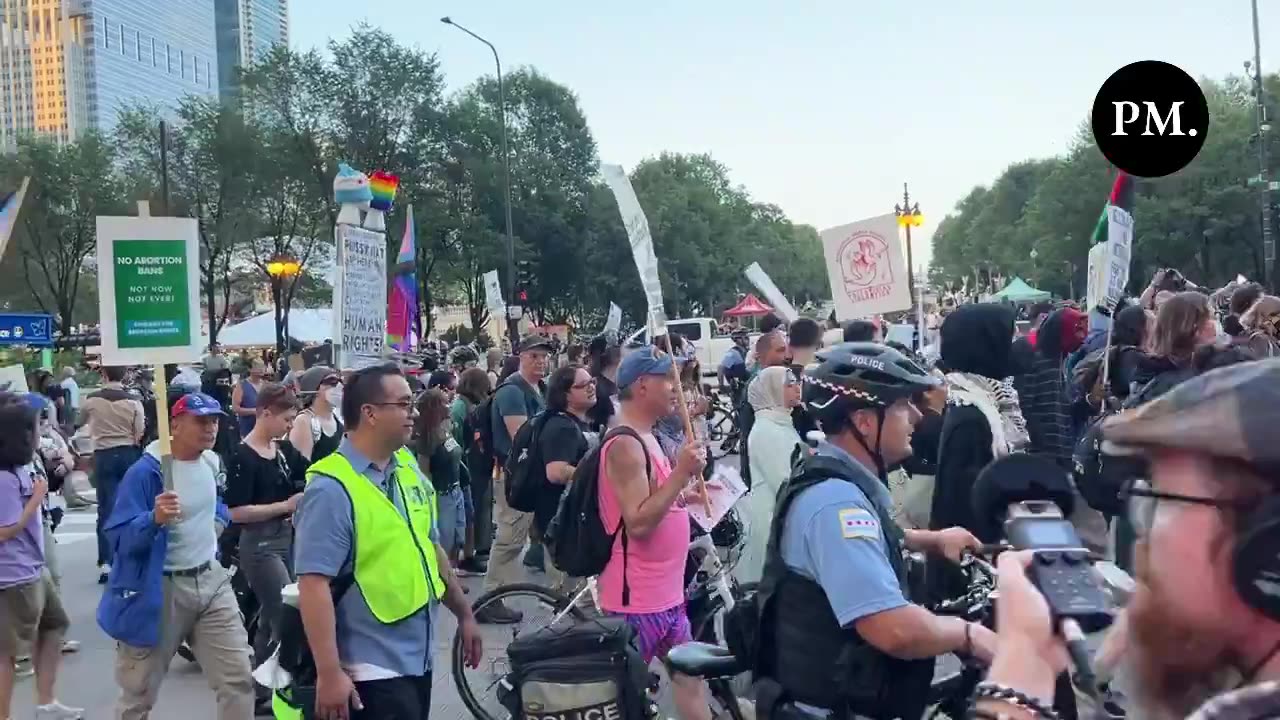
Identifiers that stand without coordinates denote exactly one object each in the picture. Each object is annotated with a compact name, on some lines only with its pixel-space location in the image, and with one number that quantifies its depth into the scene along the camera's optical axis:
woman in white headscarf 6.09
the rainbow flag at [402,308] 7.84
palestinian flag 7.37
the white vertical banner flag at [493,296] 23.64
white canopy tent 42.66
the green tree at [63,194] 42.88
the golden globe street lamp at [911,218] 25.04
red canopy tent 49.47
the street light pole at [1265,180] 33.38
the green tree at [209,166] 42.47
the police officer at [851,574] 2.78
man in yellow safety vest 3.78
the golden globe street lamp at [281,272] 35.81
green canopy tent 48.22
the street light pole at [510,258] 34.69
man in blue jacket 5.28
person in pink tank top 4.80
